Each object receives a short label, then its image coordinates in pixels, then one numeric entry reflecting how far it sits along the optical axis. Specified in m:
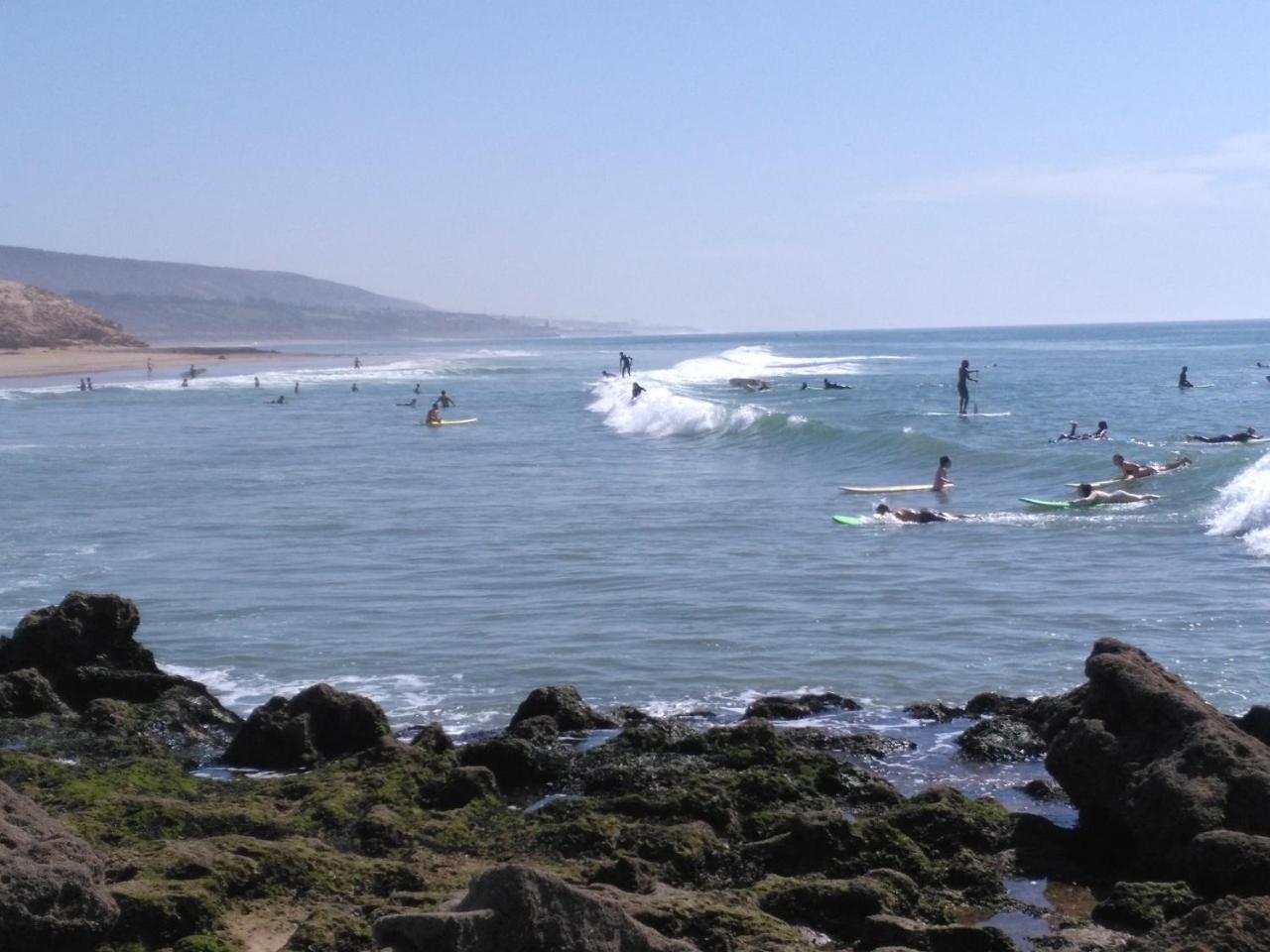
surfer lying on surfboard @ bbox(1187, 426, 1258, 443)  33.38
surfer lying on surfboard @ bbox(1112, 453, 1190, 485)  25.36
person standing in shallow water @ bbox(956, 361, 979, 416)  42.97
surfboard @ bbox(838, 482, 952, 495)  25.86
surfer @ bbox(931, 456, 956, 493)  26.14
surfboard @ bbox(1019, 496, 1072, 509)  22.97
